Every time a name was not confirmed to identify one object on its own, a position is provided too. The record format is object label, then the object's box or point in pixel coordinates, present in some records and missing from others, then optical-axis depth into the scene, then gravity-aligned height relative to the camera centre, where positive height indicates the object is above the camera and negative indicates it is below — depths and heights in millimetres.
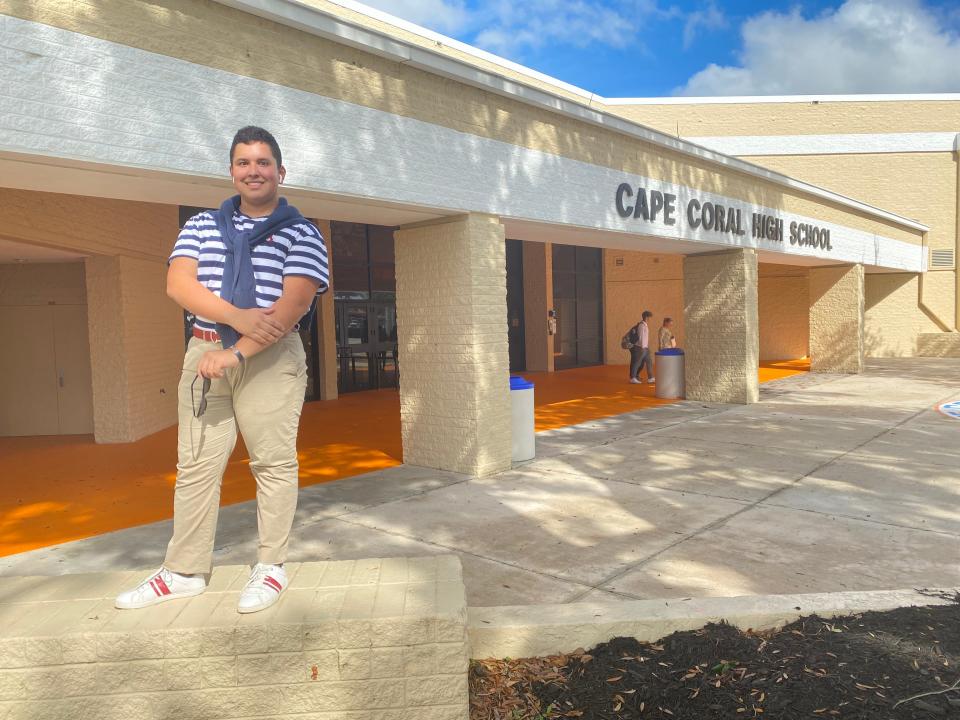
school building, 4613 +1299
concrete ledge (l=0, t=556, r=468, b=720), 2582 -1242
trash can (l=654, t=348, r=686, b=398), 13547 -995
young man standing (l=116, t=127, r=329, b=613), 2721 -109
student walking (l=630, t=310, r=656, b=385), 16047 -707
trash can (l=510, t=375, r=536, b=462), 8141 -1105
